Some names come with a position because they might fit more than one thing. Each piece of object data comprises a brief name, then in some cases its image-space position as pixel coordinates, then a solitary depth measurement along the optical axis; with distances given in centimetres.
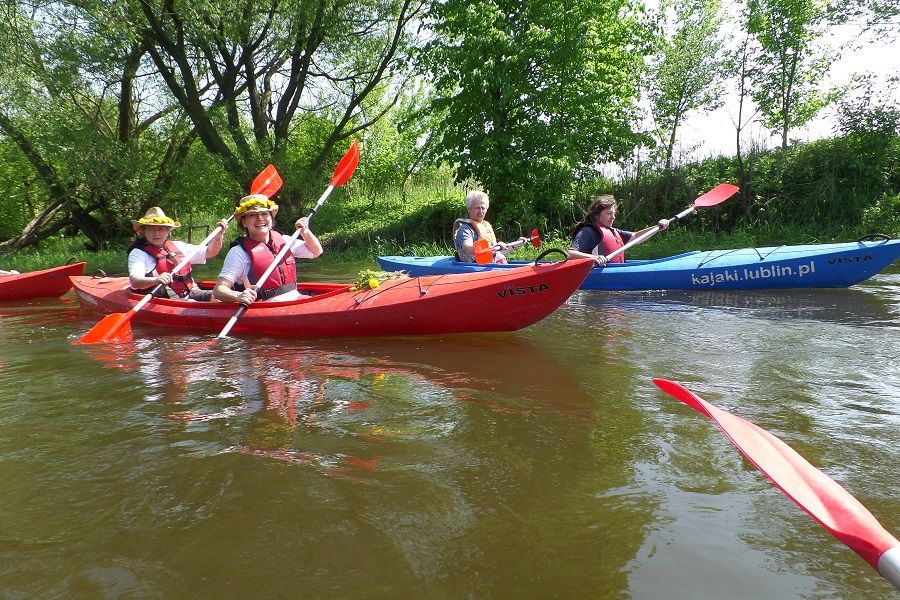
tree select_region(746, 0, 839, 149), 1145
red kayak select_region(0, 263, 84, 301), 850
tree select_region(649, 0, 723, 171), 1252
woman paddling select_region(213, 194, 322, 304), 539
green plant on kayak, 543
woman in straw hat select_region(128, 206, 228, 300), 624
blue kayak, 706
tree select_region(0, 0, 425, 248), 1315
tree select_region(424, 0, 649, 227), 1228
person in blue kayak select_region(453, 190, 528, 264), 770
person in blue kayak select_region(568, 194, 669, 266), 729
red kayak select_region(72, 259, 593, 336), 480
